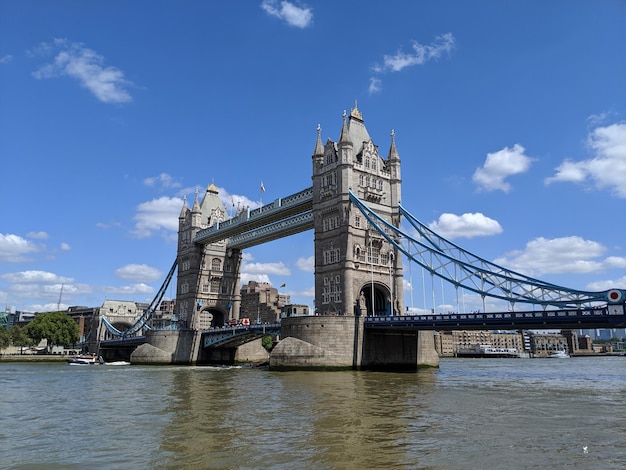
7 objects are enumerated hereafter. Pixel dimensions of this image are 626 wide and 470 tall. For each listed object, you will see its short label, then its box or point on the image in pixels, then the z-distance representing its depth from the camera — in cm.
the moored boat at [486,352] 17188
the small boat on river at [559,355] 17928
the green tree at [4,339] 10779
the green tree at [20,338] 11431
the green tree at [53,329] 11894
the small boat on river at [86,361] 8781
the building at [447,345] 18075
